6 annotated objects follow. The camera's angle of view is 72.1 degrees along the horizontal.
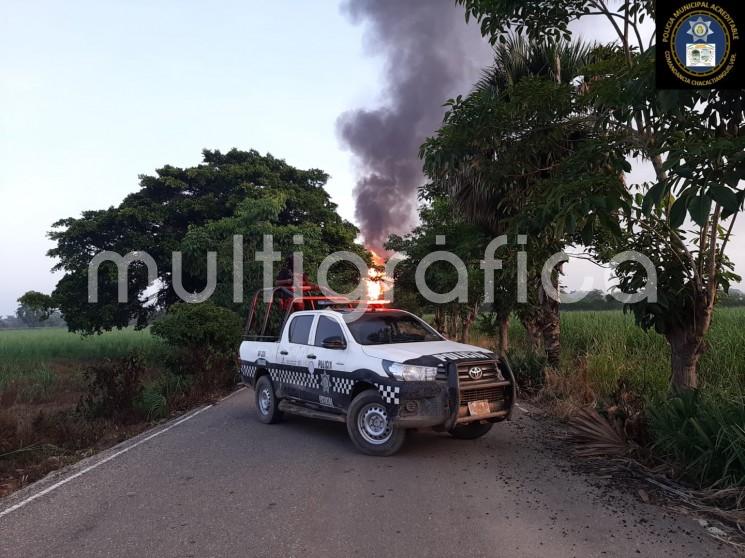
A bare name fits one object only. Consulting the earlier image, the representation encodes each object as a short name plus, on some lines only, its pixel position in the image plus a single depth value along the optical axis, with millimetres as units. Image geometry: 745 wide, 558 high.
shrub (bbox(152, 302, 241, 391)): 12625
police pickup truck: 6062
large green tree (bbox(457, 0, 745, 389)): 4781
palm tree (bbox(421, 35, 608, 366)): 6352
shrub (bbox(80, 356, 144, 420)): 9945
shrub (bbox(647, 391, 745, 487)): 4691
